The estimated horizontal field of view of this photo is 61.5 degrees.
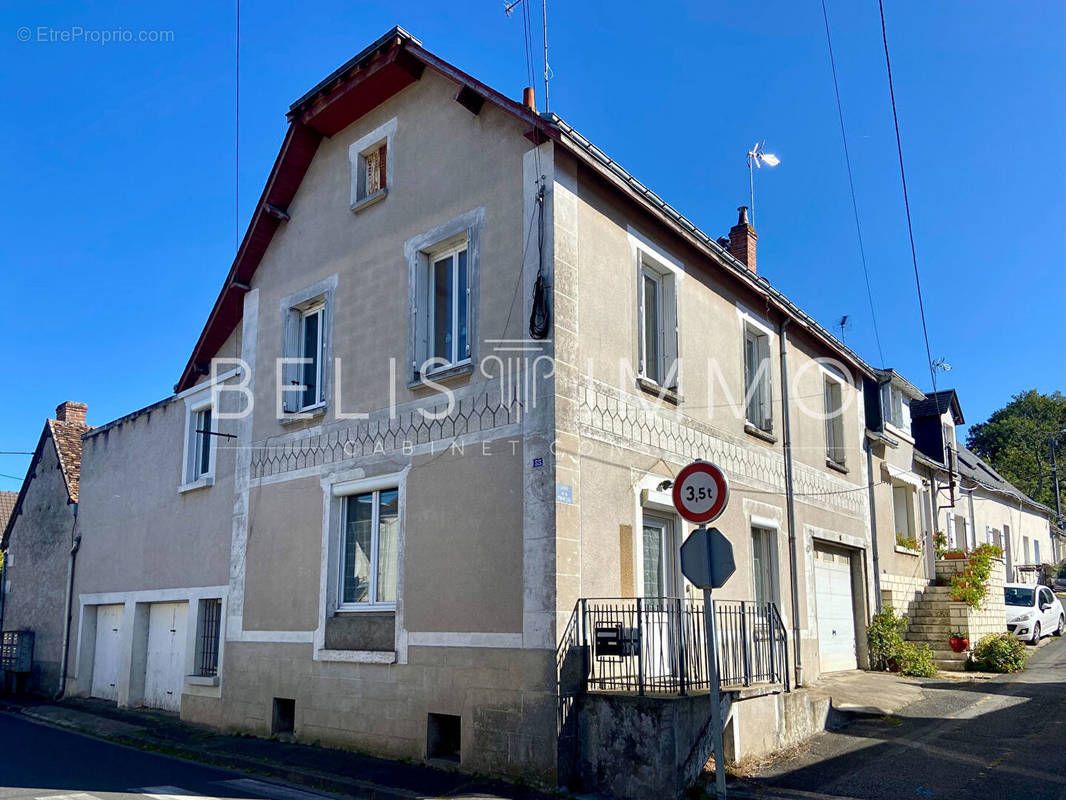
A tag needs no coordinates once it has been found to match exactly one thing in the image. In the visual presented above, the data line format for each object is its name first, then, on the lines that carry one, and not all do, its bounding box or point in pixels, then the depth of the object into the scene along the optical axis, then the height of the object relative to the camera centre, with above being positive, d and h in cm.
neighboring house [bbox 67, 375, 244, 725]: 1474 +52
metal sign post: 738 +35
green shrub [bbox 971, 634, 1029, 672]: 1705 -120
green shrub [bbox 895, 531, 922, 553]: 1986 +103
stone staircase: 1832 -66
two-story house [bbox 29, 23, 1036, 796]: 971 +179
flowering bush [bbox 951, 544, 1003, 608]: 1886 +27
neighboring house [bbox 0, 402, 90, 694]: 1925 +99
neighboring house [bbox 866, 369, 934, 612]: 1870 +220
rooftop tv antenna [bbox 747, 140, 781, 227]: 1594 +761
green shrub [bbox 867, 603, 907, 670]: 1706 -97
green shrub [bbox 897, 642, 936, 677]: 1652 -130
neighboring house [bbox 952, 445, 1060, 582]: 2714 +248
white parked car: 2152 -52
